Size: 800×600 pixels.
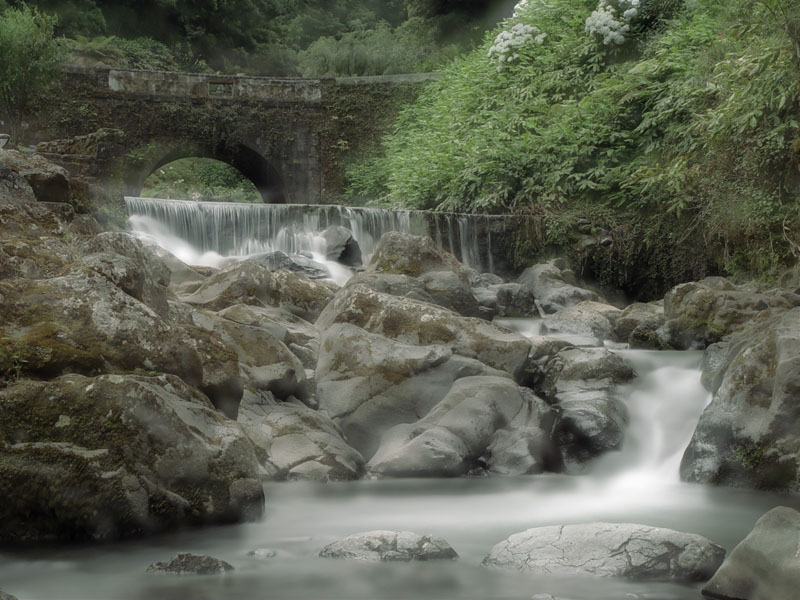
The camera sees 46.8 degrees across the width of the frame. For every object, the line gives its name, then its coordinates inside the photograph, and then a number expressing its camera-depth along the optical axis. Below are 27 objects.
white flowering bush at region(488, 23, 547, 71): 20.84
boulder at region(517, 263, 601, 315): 13.63
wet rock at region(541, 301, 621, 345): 10.94
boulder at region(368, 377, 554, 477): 6.46
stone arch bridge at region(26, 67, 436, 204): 23.44
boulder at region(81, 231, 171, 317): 5.90
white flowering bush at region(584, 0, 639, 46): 19.16
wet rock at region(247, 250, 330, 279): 13.76
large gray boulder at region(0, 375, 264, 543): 4.37
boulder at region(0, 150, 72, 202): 9.46
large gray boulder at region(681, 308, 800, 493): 6.21
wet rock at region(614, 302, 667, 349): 10.37
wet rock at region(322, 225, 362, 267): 15.45
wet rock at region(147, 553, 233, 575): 4.06
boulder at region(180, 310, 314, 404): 6.99
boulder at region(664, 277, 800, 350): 9.77
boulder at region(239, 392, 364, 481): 6.20
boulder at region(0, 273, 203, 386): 4.93
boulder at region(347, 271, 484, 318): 9.59
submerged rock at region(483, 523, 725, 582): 4.13
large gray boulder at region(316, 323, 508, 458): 7.05
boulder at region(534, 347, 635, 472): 7.17
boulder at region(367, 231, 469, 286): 11.03
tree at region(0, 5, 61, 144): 18.72
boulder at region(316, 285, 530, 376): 7.67
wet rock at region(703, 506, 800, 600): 3.59
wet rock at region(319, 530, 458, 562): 4.34
